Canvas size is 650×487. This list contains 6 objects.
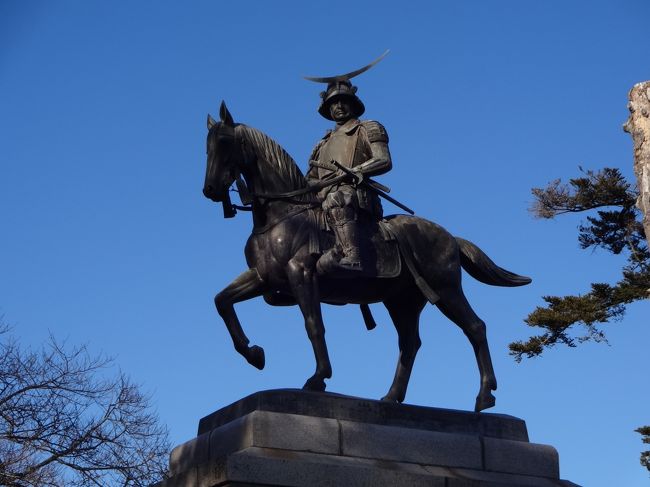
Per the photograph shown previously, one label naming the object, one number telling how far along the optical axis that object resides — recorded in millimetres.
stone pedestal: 9273
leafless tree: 18281
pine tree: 21250
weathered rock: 19688
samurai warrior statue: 10703
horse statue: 10625
